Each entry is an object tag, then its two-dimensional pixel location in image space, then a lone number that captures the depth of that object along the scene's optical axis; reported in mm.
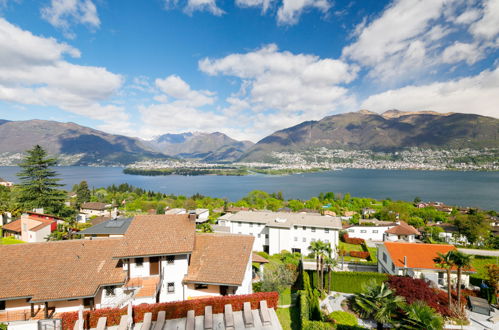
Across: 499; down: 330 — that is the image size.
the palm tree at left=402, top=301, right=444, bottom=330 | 10305
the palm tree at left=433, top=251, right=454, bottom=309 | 17825
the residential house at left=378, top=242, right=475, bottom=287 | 22812
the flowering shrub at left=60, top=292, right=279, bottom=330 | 12977
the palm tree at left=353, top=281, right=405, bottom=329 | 14484
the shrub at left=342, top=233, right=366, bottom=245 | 43406
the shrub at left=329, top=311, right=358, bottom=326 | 15027
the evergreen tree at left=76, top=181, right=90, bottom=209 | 78688
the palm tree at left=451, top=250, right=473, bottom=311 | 17734
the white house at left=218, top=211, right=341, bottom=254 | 34969
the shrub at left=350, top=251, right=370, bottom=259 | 35500
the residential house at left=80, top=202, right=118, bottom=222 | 66469
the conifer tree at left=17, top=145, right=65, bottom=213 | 41281
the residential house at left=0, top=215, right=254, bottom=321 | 14477
